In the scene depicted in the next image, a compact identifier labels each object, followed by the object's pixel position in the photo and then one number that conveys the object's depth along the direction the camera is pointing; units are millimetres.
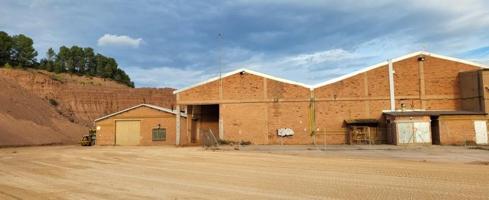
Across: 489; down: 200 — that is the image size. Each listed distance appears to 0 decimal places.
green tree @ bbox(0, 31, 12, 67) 85875
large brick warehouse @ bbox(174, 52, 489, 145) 38344
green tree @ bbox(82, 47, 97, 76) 107750
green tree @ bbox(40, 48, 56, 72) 98375
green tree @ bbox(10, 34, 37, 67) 88188
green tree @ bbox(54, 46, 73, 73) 102562
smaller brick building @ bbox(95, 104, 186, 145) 42688
